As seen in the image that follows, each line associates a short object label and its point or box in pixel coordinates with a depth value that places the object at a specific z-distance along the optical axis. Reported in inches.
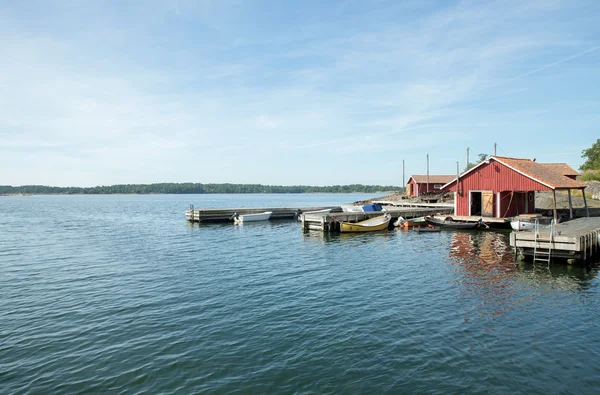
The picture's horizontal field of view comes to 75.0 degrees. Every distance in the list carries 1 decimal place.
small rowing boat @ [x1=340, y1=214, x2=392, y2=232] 1514.6
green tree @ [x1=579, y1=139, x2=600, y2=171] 3481.5
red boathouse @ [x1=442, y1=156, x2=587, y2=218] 1376.7
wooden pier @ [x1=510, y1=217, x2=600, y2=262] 805.6
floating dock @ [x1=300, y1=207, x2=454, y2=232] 1552.7
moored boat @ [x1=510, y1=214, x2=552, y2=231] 1275.8
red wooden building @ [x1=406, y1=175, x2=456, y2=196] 3048.7
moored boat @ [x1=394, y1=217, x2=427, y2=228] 1632.6
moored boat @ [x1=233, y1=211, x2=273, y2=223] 1959.2
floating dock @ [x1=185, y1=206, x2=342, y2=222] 2001.7
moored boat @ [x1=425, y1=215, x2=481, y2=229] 1479.9
